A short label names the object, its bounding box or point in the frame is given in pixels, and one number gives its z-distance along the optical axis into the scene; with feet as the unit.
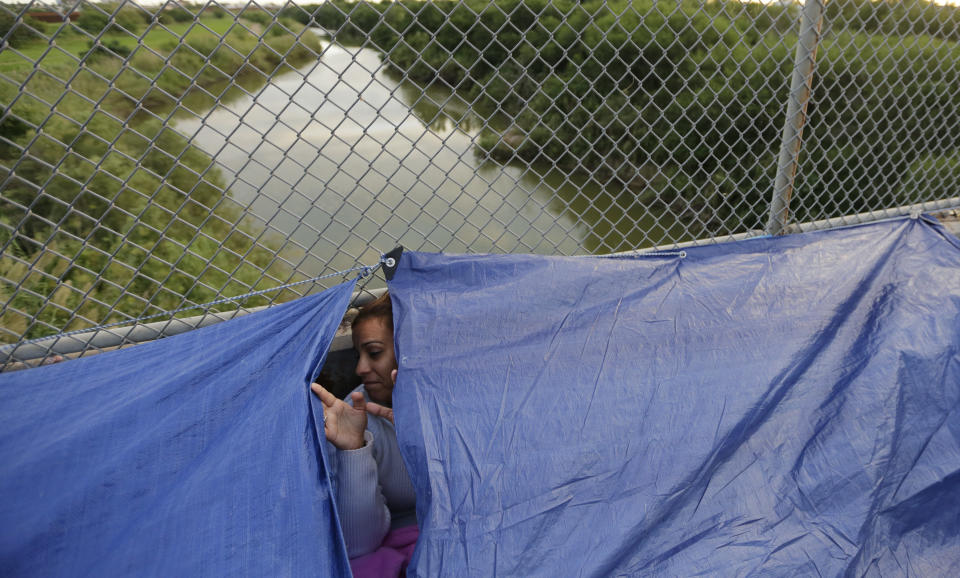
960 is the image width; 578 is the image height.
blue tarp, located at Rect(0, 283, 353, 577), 3.79
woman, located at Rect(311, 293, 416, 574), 4.74
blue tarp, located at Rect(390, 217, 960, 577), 4.42
